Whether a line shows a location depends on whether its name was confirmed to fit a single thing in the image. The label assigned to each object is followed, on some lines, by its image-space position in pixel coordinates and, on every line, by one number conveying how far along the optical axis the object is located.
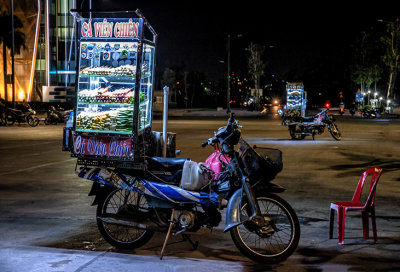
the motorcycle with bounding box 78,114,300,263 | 5.93
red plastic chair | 6.74
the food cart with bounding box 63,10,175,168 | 7.06
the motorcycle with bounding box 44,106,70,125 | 37.16
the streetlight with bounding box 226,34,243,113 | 62.01
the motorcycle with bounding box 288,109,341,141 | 23.80
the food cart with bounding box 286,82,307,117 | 46.62
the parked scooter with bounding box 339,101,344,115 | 58.02
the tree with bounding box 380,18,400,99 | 63.34
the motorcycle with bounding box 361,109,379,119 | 50.16
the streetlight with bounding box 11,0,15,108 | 41.12
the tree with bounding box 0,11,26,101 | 52.17
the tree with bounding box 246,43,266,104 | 78.75
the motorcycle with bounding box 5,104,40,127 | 34.66
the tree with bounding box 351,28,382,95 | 73.31
